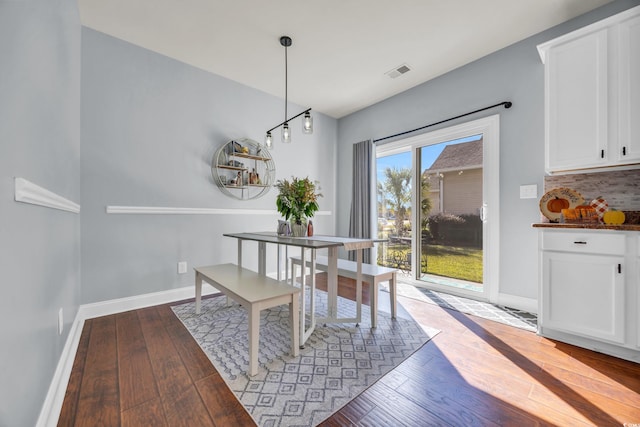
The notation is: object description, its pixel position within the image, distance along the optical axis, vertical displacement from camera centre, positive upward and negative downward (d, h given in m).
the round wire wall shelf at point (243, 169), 3.19 +0.55
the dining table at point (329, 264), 1.88 -0.44
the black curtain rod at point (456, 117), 2.69 +1.11
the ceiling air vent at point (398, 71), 3.05 +1.69
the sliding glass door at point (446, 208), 2.86 +0.06
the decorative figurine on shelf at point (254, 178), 3.41 +0.45
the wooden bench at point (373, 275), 2.16 -0.55
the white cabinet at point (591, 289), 1.71 -0.54
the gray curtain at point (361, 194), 4.05 +0.28
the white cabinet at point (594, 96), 1.83 +0.88
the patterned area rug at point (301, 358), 1.33 -0.97
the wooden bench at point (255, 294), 1.55 -0.53
